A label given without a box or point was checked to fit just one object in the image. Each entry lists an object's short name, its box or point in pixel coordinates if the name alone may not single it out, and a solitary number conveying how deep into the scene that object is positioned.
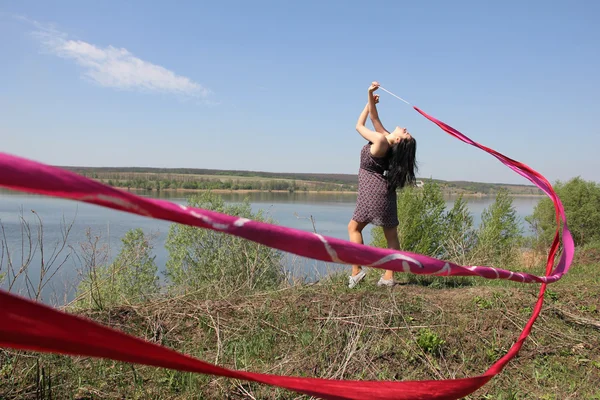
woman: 4.89
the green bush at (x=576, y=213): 19.47
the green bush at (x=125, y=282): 4.18
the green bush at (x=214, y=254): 6.67
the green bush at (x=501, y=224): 14.93
